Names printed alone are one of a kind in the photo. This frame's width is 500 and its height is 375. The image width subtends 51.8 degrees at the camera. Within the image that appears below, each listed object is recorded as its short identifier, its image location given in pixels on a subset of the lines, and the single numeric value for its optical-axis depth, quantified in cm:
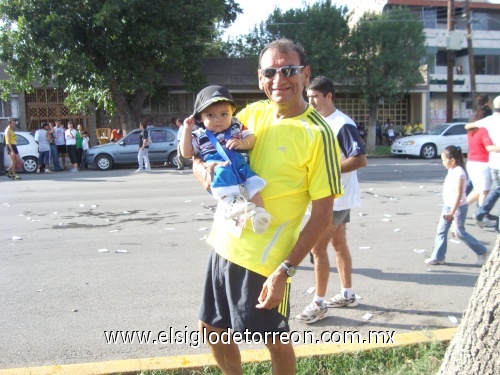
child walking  573
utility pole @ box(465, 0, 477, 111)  2461
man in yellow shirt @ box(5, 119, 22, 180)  1532
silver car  1830
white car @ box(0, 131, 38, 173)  1705
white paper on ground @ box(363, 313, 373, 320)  443
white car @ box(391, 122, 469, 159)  2138
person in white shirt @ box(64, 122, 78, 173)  1841
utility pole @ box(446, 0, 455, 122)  2519
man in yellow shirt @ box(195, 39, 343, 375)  251
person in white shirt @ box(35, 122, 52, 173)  1767
